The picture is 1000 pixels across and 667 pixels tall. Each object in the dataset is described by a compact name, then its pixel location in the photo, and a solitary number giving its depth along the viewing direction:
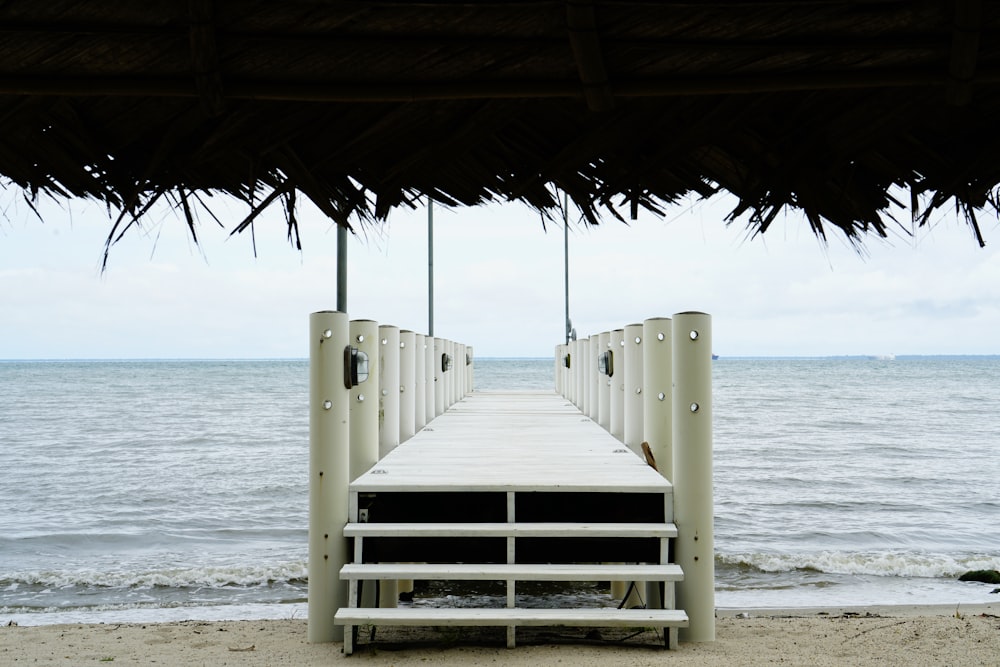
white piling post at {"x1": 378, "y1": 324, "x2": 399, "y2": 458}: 6.03
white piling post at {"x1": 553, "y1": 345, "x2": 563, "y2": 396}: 15.15
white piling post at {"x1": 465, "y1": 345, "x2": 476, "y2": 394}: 15.14
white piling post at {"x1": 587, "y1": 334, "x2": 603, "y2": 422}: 8.23
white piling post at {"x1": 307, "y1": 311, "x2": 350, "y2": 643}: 4.05
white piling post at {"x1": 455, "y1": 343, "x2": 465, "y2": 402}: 12.65
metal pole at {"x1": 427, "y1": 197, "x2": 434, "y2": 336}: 12.88
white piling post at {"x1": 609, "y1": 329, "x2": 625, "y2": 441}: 6.57
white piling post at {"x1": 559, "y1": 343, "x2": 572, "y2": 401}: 13.18
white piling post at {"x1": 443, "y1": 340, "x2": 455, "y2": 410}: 10.57
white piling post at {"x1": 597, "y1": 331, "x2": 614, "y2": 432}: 7.45
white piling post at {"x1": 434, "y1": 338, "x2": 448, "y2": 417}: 9.39
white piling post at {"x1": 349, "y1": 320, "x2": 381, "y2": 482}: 4.76
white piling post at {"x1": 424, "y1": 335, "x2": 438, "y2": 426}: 8.36
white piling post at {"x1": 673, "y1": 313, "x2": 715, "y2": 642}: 3.98
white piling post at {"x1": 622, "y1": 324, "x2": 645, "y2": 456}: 5.86
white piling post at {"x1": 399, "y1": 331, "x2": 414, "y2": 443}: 6.70
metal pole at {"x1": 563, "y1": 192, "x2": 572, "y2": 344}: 15.51
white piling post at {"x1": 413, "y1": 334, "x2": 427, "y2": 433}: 7.47
